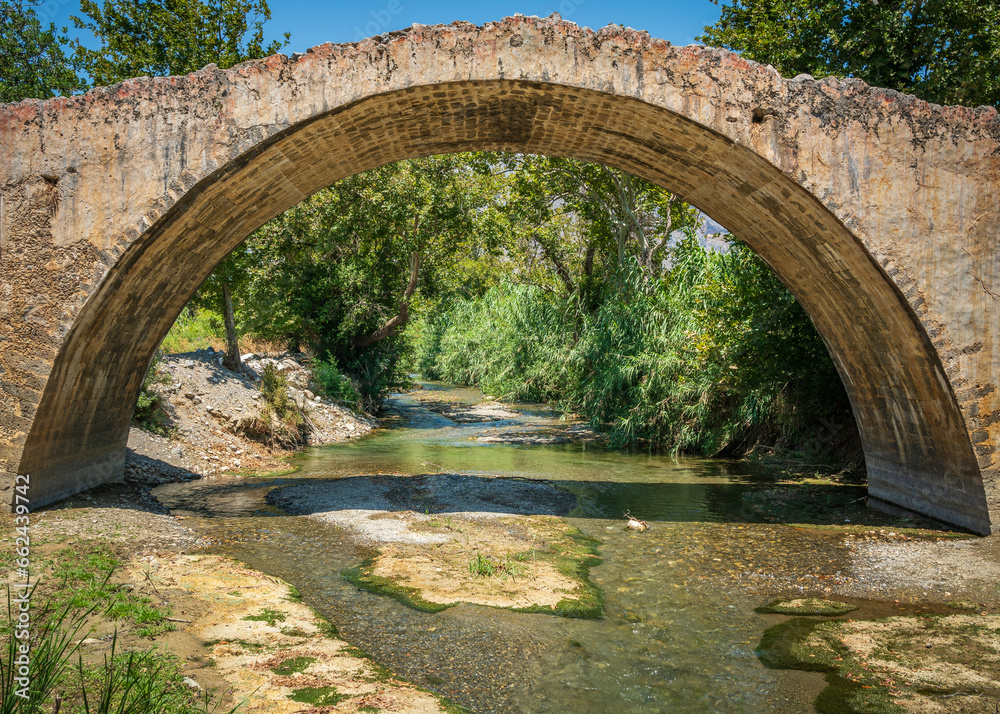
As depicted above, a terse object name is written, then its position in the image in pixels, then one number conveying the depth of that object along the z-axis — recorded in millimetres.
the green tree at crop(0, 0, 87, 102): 17234
